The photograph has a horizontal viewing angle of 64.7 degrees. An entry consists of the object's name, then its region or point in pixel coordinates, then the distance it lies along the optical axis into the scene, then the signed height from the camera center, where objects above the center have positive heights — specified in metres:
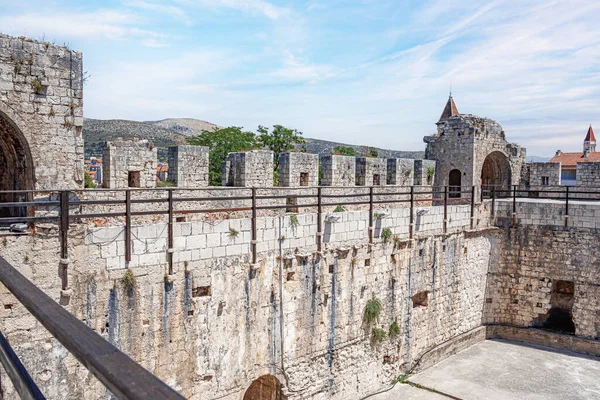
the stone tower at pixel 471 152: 17.62 +1.22
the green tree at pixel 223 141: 33.44 +3.02
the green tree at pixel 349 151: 38.40 +2.57
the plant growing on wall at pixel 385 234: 10.60 -1.15
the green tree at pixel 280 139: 36.62 +3.30
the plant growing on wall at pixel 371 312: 10.23 -2.80
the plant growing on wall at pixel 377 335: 10.43 -3.37
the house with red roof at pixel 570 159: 42.16 +2.39
